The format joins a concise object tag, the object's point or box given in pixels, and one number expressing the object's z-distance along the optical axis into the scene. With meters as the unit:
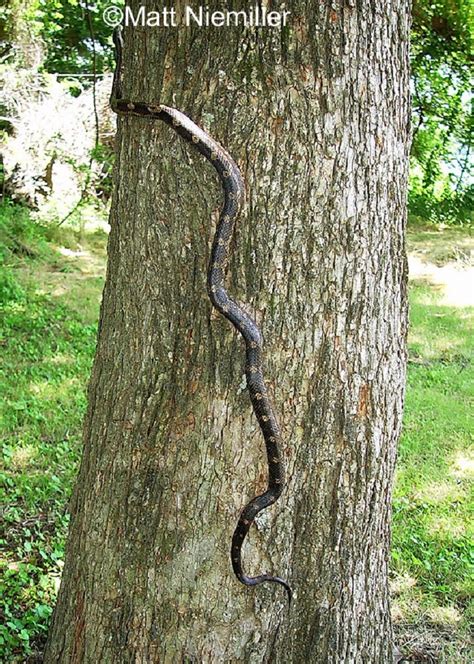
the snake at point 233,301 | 2.09
